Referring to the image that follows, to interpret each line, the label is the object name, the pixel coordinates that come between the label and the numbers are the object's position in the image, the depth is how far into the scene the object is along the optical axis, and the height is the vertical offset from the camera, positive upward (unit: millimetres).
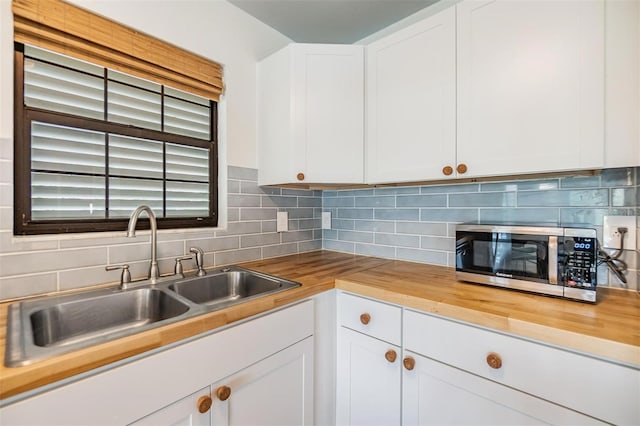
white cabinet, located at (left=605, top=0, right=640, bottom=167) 922 +436
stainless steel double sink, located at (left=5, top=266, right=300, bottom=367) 746 -356
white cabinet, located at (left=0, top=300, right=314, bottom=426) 648 -502
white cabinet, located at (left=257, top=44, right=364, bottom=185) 1572 +569
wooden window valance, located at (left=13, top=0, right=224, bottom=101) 1048 +725
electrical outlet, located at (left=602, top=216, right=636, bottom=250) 1102 -77
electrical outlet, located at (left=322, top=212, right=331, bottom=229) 2176 -65
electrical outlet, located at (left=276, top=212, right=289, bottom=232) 1907 -69
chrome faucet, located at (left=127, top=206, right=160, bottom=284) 1216 -193
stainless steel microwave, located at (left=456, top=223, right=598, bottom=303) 976 -179
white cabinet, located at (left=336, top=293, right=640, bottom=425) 760 -553
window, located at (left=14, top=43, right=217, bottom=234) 1106 +294
